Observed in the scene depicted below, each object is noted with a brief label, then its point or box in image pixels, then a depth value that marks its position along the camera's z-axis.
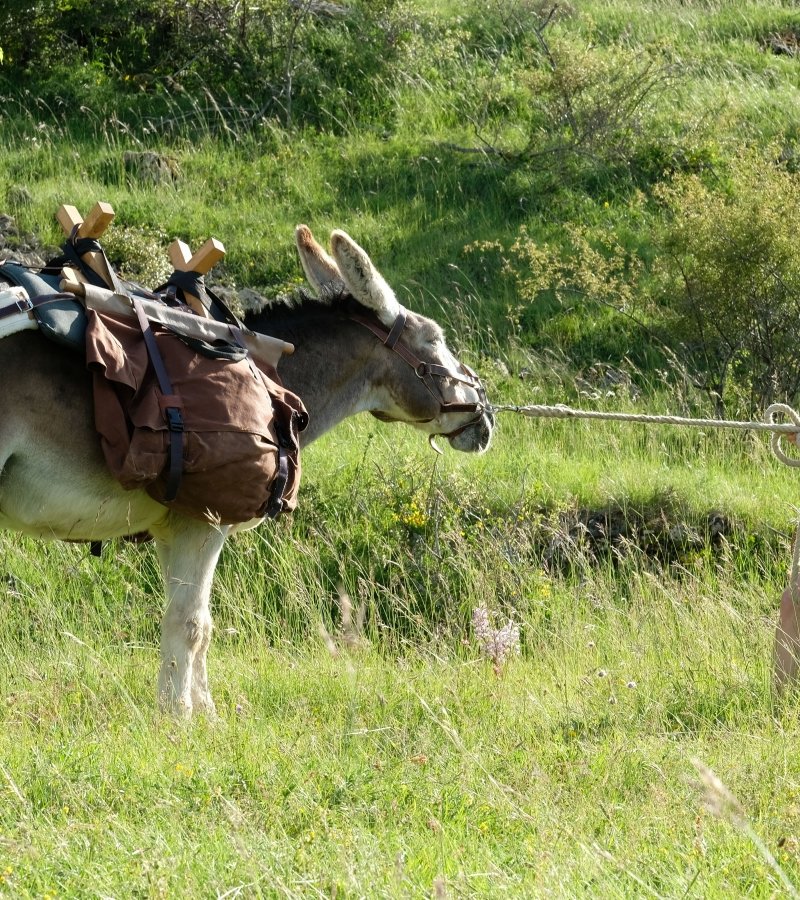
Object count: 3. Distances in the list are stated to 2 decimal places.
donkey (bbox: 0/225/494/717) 9.17
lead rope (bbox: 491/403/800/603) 10.49
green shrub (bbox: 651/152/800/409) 20.52
